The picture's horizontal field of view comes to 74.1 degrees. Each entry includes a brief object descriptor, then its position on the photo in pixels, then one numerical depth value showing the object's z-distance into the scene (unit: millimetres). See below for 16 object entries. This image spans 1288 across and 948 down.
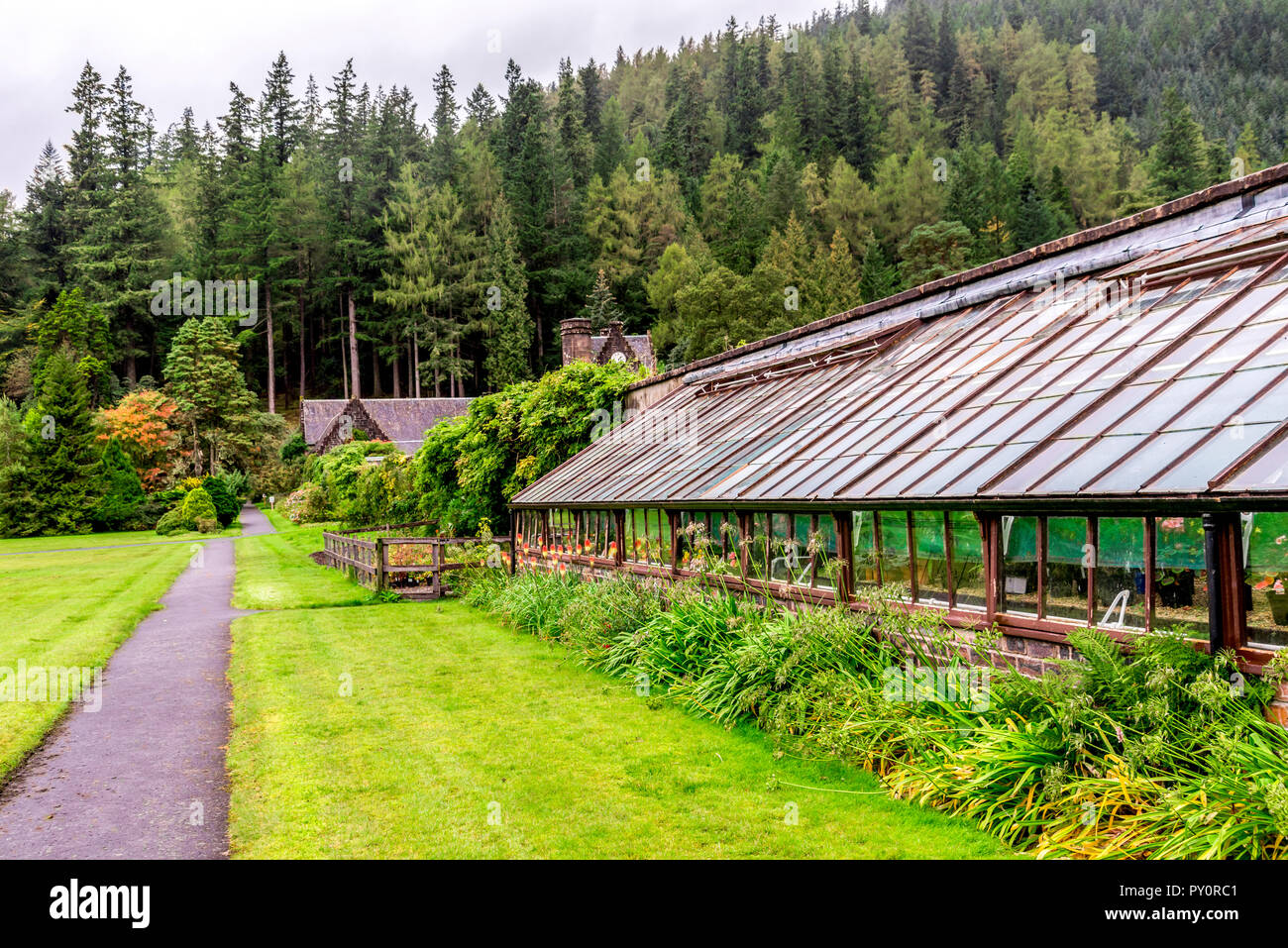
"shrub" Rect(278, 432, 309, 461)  56875
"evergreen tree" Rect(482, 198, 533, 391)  63562
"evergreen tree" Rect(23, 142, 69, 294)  67000
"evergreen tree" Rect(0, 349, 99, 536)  40844
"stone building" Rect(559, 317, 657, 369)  41938
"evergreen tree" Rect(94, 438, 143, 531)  42719
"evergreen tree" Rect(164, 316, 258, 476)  53969
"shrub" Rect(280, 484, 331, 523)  43375
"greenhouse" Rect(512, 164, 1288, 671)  5992
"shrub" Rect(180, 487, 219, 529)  41875
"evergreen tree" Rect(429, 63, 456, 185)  76312
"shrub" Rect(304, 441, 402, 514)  37219
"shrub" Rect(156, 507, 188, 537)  41031
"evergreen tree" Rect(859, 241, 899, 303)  56500
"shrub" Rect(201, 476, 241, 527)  44125
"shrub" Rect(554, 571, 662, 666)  12578
